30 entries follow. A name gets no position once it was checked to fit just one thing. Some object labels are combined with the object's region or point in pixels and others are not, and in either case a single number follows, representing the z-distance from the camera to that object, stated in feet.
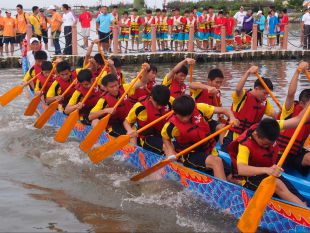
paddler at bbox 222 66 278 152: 19.17
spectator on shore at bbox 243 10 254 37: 57.94
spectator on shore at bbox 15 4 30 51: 50.42
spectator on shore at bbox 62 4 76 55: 50.50
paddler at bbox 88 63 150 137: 22.15
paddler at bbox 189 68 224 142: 20.66
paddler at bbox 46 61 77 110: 26.89
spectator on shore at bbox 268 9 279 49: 58.65
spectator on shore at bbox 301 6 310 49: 56.10
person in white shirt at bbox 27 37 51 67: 33.77
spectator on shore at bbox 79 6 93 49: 52.19
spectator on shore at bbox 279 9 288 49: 58.08
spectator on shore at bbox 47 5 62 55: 51.23
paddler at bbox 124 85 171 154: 19.88
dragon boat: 13.57
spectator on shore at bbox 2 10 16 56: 50.14
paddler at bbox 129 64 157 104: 23.90
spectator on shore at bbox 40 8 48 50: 51.39
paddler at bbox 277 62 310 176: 17.03
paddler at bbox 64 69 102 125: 24.49
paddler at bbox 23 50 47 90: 30.07
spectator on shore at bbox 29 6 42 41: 49.62
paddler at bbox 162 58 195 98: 22.81
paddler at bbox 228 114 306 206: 13.96
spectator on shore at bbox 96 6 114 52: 51.10
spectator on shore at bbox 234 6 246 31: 59.13
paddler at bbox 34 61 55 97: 28.71
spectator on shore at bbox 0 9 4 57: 51.03
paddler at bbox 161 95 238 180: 16.56
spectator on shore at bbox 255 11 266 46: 61.05
